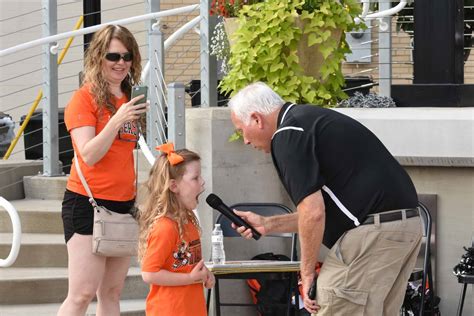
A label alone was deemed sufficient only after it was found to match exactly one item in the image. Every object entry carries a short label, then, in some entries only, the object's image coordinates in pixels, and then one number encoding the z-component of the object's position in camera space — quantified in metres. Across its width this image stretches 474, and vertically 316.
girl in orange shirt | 8.34
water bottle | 10.00
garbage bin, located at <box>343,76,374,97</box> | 16.93
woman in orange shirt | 8.97
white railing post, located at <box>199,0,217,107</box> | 11.88
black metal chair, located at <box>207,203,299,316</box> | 10.47
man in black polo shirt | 7.32
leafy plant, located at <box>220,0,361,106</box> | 11.22
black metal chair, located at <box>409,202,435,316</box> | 10.67
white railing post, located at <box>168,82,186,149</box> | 10.83
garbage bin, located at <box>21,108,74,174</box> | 16.28
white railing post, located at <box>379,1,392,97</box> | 13.66
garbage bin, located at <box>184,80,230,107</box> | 17.42
